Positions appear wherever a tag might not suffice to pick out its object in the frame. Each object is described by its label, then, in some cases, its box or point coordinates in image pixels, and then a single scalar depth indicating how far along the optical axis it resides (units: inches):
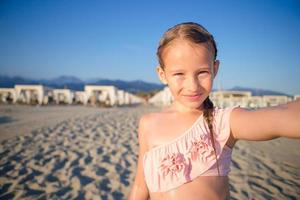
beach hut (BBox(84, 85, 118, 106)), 1232.2
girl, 47.6
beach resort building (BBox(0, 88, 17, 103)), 1052.0
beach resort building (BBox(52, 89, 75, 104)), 1178.6
